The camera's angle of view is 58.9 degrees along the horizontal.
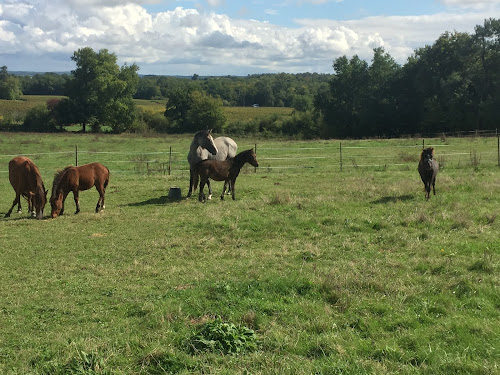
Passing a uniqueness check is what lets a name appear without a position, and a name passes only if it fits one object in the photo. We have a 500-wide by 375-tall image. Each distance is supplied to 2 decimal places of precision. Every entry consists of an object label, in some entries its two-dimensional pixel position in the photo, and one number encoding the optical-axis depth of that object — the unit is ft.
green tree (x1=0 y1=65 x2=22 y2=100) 295.28
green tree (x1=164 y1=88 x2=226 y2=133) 186.29
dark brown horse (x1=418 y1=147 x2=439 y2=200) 38.01
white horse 44.19
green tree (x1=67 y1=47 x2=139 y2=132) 180.04
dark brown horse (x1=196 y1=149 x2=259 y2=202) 41.34
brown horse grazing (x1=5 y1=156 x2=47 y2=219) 35.35
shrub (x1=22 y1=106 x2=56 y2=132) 175.52
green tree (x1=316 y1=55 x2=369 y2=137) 176.45
